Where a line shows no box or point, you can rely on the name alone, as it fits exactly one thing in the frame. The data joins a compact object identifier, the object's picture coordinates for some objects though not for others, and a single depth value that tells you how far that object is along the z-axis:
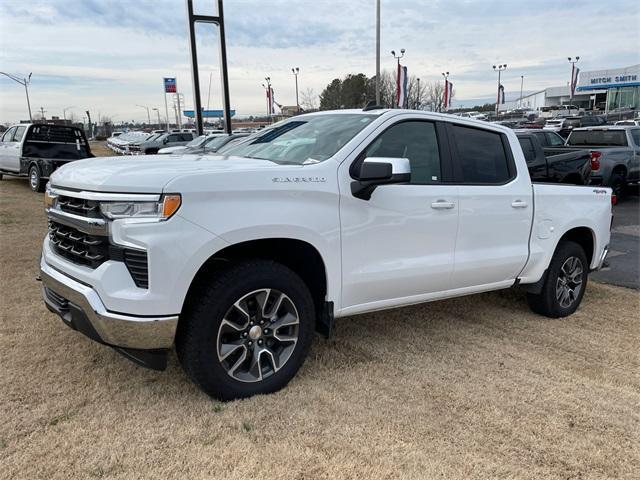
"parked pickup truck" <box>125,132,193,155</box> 25.38
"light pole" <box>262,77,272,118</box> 56.47
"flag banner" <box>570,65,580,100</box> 60.59
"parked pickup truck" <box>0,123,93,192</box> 14.61
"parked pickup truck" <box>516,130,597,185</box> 9.95
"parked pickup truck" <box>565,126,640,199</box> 12.38
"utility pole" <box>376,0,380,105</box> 26.38
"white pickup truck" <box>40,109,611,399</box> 2.97
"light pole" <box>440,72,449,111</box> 40.41
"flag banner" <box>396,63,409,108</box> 27.04
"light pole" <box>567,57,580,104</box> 61.52
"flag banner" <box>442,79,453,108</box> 40.46
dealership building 74.56
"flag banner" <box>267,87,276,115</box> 56.38
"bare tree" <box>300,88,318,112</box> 69.94
